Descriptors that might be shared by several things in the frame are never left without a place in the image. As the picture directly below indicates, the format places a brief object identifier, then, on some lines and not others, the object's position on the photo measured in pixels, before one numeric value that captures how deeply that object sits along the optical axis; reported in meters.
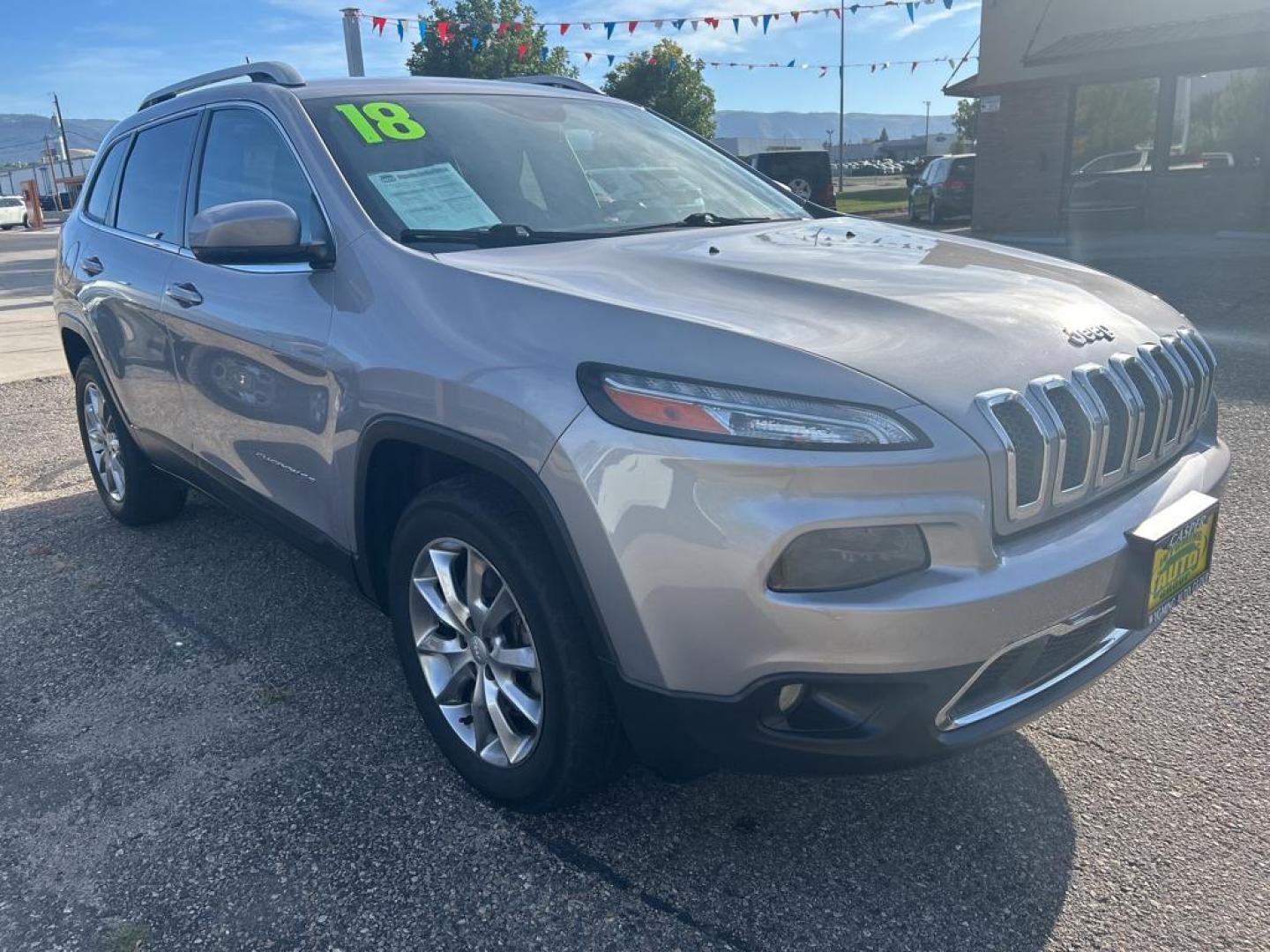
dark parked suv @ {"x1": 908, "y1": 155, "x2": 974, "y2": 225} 21.84
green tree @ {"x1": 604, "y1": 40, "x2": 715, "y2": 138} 39.56
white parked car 45.72
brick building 16.28
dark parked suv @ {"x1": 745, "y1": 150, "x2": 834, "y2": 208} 15.97
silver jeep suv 1.91
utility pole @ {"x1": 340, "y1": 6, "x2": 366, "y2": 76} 11.93
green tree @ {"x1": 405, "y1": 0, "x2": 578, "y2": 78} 35.88
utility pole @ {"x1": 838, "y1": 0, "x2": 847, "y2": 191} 31.79
